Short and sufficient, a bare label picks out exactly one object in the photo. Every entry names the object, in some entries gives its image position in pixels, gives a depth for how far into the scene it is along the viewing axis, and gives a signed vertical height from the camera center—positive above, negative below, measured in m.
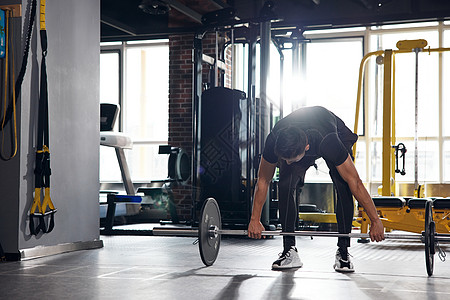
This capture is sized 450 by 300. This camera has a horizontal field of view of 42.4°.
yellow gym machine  5.26 -0.38
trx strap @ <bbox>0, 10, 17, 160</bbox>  3.88 +0.47
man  3.08 -0.09
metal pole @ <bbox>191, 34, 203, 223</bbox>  5.92 +0.57
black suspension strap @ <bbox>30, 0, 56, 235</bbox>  3.97 -0.04
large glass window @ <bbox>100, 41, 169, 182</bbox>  9.99 +0.98
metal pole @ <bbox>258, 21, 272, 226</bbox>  5.87 +0.81
